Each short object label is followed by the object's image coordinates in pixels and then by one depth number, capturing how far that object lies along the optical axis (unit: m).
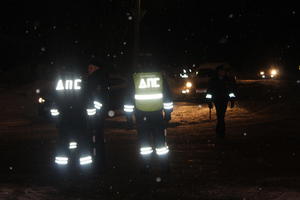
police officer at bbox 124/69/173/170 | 8.95
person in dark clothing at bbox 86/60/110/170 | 8.95
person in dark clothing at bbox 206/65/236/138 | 12.98
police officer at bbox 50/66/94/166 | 8.62
